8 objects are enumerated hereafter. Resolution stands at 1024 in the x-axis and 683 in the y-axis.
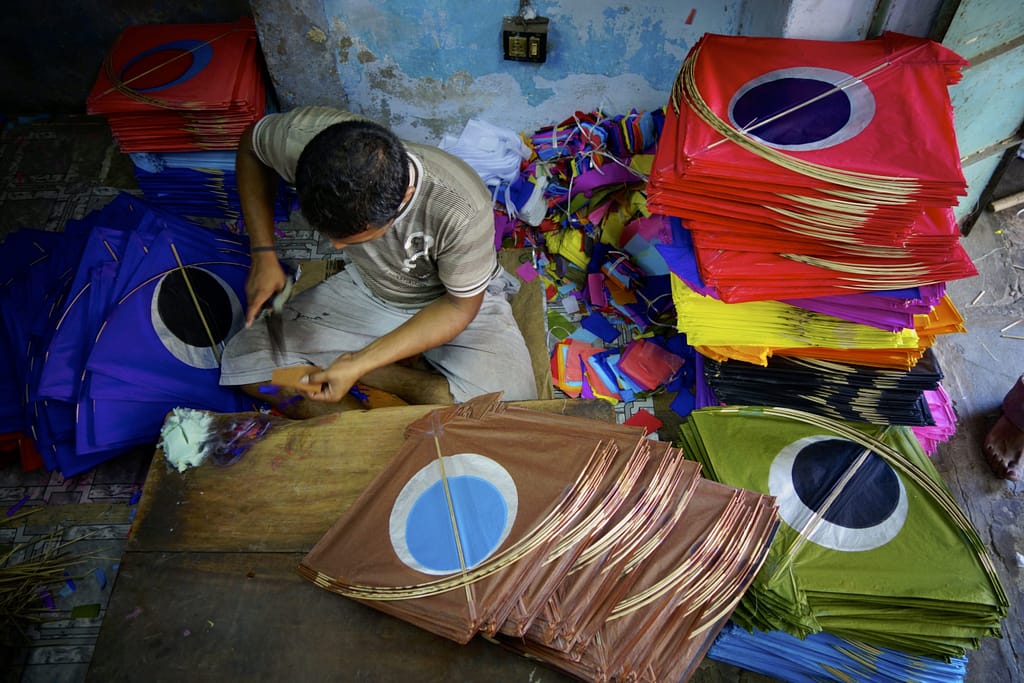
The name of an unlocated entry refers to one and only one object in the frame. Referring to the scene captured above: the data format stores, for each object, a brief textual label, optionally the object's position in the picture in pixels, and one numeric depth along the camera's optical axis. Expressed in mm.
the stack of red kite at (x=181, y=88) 2891
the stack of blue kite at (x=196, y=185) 3127
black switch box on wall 2992
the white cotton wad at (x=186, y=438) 1967
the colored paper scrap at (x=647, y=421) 2877
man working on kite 1797
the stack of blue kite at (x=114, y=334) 2365
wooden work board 1617
